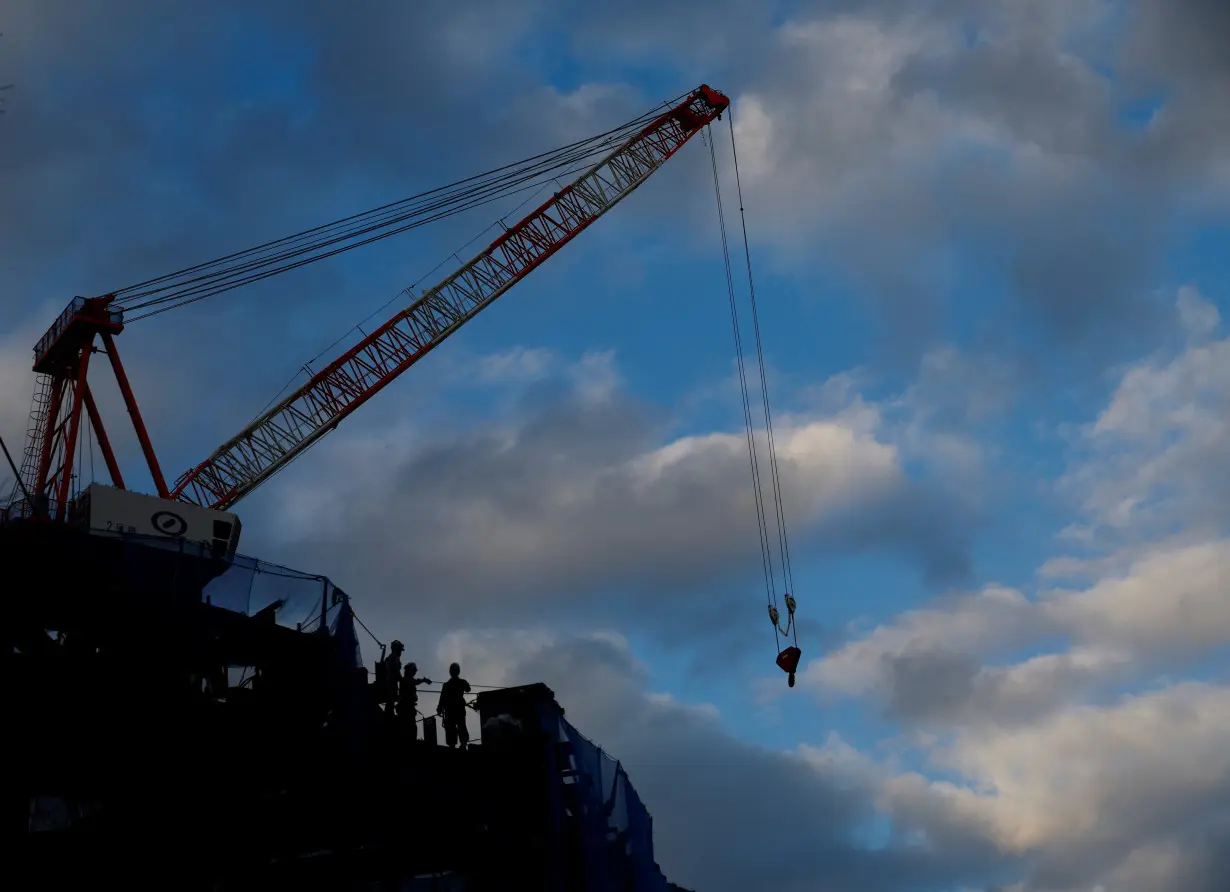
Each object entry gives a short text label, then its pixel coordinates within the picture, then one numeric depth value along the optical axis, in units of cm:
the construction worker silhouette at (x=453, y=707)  3362
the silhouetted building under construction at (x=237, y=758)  2912
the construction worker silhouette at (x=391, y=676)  3362
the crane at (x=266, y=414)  5738
